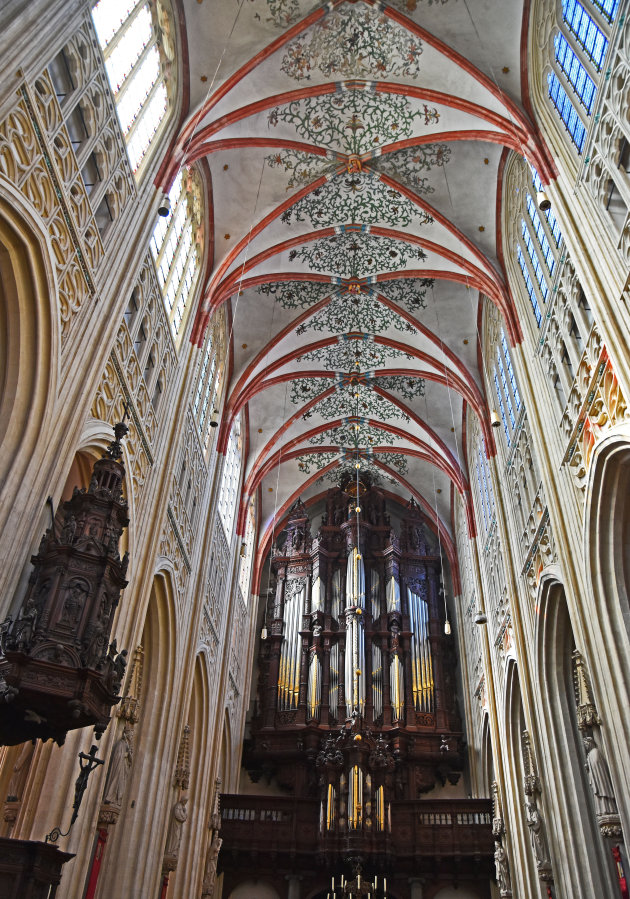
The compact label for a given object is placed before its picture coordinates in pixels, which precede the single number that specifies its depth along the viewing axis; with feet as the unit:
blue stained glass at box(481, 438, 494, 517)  64.08
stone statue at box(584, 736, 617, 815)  32.55
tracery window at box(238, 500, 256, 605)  80.07
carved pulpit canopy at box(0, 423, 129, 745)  22.58
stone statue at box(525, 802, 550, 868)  42.98
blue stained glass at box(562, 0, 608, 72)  36.63
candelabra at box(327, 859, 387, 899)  57.00
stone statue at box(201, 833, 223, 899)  55.62
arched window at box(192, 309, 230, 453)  58.54
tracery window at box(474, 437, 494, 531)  64.83
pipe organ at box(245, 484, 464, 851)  63.36
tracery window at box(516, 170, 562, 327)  44.50
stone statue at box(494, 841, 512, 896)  51.78
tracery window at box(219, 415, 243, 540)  69.67
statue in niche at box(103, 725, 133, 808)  35.58
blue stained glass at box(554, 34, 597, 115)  38.06
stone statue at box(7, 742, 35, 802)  31.40
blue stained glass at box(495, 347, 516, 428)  55.57
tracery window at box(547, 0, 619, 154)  36.42
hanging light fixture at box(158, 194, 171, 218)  40.73
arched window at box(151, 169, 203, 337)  47.46
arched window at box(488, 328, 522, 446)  55.16
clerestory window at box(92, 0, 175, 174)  38.19
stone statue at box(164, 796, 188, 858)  45.93
